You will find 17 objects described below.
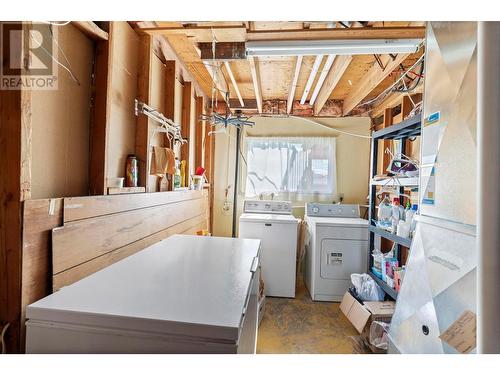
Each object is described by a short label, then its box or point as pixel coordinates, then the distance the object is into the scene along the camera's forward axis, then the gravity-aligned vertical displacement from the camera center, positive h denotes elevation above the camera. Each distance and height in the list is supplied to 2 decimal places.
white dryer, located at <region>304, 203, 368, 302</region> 2.68 -0.81
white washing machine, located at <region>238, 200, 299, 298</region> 2.72 -0.78
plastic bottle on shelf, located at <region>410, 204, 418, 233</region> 1.84 -0.26
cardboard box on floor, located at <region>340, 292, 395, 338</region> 1.94 -1.09
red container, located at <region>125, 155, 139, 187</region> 1.71 +0.03
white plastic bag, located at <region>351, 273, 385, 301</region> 2.25 -1.00
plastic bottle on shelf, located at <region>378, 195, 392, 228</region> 2.27 -0.29
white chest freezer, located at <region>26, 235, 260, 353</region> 0.67 -0.41
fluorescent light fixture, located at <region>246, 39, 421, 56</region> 1.78 +1.02
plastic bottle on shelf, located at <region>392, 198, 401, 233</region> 2.05 -0.27
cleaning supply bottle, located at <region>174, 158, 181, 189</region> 2.40 +0.01
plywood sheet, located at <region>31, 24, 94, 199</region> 1.09 +0.24
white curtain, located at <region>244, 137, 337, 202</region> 3.76 +0.22
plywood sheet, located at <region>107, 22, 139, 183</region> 1.55 +0.55
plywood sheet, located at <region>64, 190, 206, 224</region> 1.12 -0.16
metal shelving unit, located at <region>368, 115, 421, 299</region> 1.81 +0.02
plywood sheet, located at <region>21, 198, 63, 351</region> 0.93 -0.29
